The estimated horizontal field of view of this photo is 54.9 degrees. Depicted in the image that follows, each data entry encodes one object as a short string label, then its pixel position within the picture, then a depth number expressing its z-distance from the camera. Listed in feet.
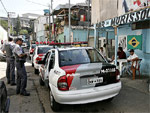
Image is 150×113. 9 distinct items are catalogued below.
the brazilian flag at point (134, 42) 24.43
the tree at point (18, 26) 297.12
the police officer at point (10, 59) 19.95
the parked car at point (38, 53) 26.22
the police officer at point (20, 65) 15.33
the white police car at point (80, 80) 10.31
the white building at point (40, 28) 140.11
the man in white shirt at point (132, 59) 21.53
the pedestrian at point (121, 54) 24.88
